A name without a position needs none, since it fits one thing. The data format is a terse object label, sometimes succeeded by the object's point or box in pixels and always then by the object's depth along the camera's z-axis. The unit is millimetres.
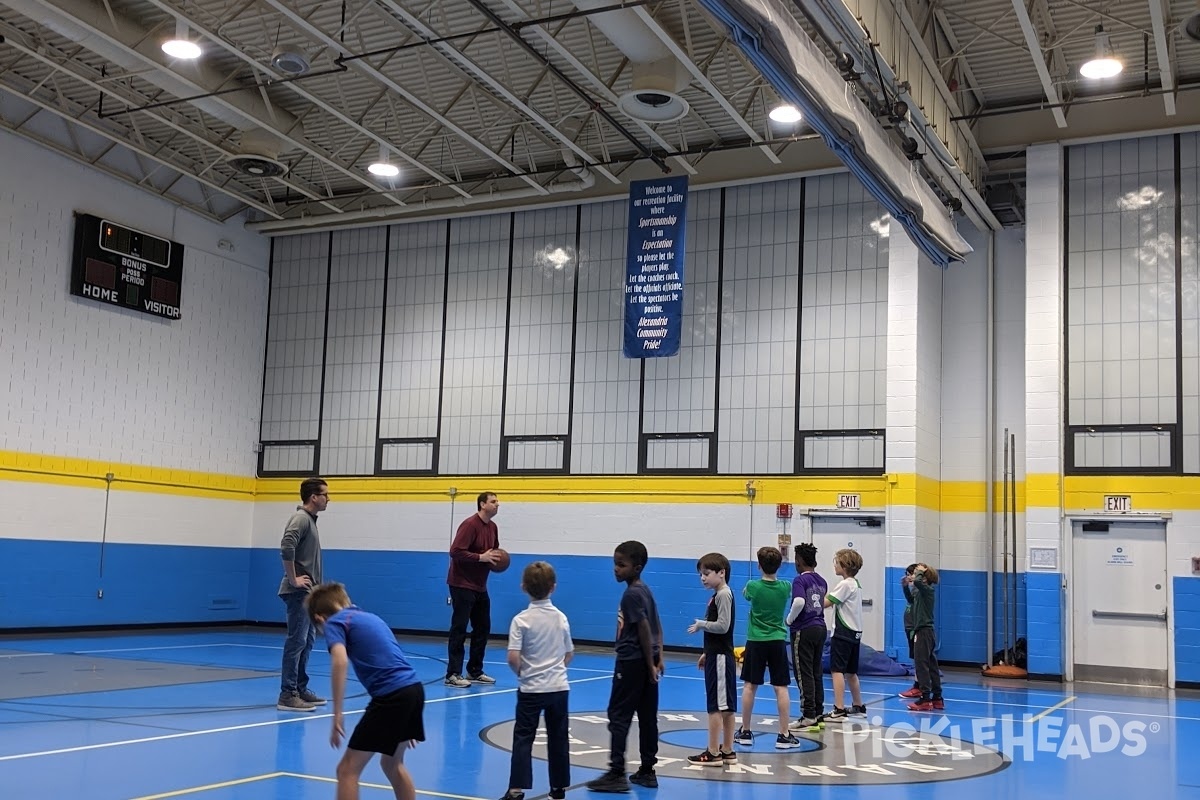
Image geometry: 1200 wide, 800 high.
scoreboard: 19453
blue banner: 18000
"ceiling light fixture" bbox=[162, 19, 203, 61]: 14680
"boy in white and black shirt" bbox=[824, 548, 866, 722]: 10773
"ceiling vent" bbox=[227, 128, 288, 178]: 18578
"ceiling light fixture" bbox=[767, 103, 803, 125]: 15578
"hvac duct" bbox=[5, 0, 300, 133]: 14625
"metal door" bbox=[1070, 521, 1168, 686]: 16359
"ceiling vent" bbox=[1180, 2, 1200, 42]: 14258
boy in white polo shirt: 6680
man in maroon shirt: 13141
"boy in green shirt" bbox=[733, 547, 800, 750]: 9227
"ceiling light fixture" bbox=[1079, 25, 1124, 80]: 14320
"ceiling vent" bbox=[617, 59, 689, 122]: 15180
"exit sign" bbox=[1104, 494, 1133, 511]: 16594
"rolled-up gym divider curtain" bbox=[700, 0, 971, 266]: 9766
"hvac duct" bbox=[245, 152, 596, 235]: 19688
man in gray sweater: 10461
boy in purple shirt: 10258
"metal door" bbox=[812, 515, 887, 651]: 17469
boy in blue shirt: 5719
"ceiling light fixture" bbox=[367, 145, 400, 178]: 18812
